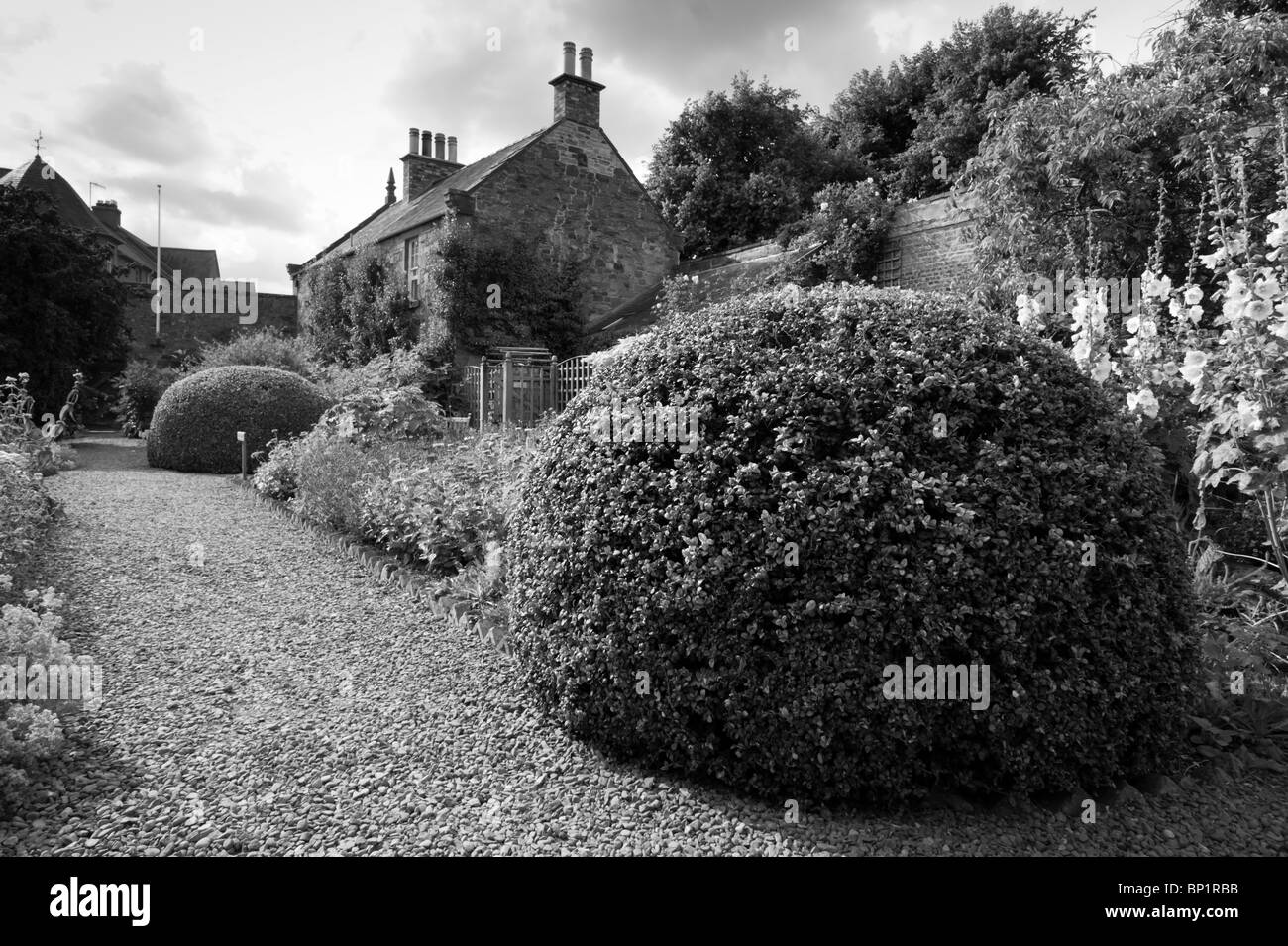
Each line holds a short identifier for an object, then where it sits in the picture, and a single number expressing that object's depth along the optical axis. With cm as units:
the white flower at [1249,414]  401
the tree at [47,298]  1684
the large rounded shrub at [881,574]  273
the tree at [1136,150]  911
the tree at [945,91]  2248
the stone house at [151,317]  2956
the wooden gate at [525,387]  1485
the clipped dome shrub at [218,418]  1293
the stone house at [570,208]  1936
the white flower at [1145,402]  469
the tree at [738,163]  2486
